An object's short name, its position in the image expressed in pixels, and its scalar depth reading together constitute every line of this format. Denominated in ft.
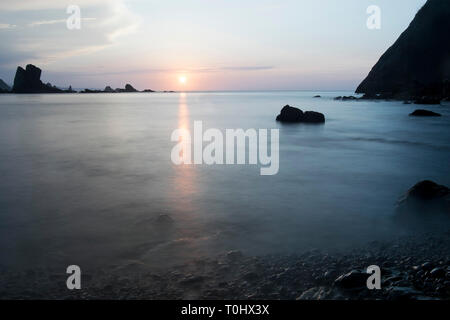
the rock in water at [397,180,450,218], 25.40
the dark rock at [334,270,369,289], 16.34
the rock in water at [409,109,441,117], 129.80
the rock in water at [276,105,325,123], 112.57
